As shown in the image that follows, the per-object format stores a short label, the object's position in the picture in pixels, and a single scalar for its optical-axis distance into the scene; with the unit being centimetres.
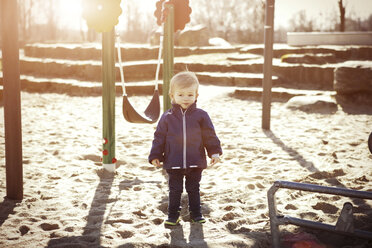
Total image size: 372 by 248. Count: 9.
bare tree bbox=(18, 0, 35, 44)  2972
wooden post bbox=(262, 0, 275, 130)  570
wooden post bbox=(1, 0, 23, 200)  289
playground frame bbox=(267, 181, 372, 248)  197
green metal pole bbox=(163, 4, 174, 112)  408
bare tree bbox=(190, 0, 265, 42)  3941
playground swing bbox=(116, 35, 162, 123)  357
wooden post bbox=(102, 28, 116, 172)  372
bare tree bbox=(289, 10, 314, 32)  4094
